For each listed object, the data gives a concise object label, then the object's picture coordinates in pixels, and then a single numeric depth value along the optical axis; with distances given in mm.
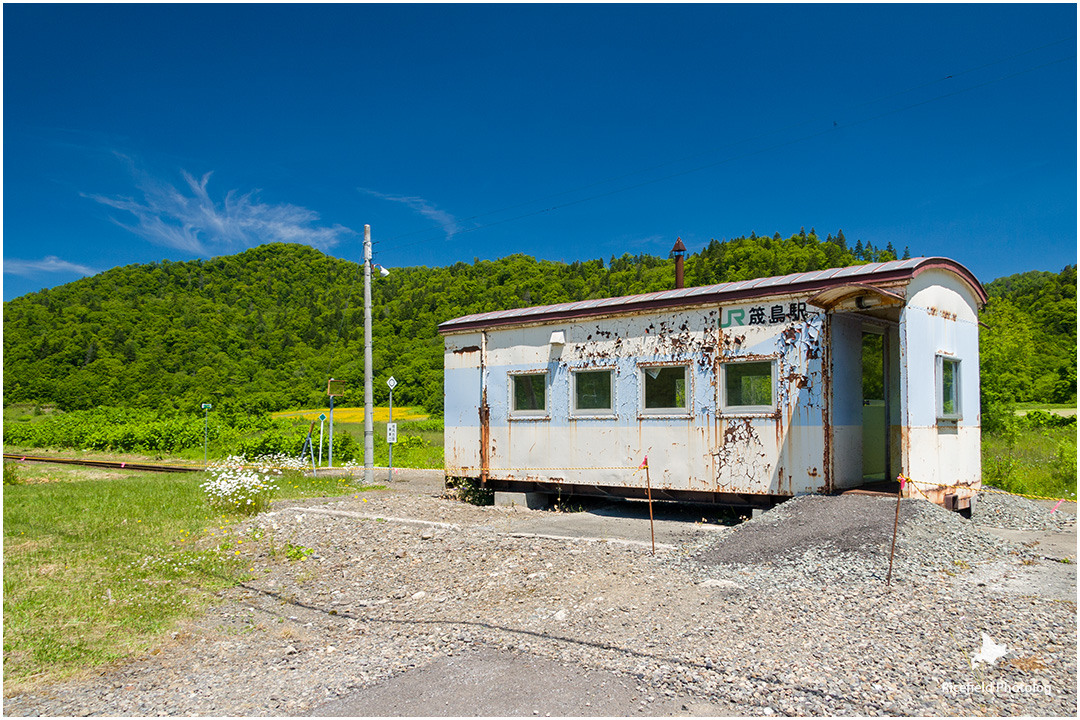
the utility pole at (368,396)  15523
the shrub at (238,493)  10398
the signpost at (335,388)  16173
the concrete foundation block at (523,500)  11055
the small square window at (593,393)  10281
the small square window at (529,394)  10922
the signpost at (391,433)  16516
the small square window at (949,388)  8664
